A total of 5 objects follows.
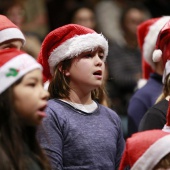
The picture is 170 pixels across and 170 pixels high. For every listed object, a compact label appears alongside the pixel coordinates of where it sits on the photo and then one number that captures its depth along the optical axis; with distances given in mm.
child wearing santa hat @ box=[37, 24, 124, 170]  6498
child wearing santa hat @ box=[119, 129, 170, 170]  5804
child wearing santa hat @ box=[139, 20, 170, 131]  7237
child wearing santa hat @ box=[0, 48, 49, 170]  5448
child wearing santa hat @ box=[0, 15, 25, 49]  7291
